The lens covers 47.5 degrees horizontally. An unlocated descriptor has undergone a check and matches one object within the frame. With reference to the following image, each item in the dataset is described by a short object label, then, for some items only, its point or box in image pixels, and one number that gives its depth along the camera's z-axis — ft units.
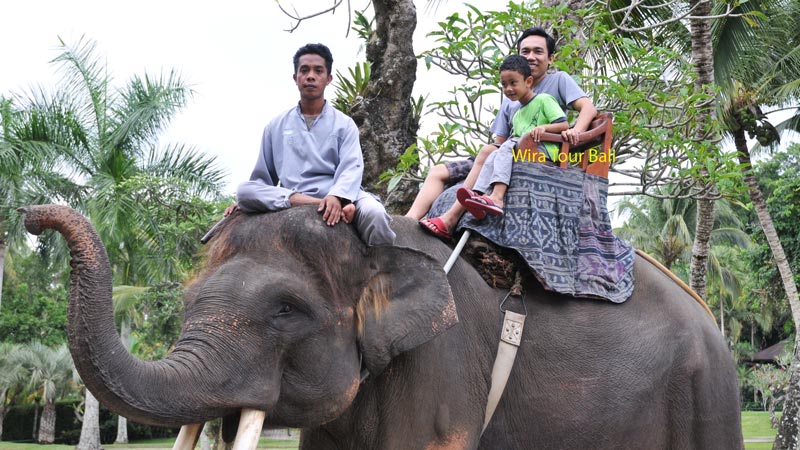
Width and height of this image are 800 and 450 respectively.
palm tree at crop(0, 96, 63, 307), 70.13
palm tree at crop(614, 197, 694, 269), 109.81
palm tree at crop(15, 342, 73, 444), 114.62
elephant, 9.93
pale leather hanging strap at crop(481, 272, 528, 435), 12.68
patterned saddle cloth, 13.69
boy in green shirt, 13.55
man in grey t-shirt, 15.10
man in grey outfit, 11.91
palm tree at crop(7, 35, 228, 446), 68.08
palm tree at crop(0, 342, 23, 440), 111.45
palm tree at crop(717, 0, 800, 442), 50.97
